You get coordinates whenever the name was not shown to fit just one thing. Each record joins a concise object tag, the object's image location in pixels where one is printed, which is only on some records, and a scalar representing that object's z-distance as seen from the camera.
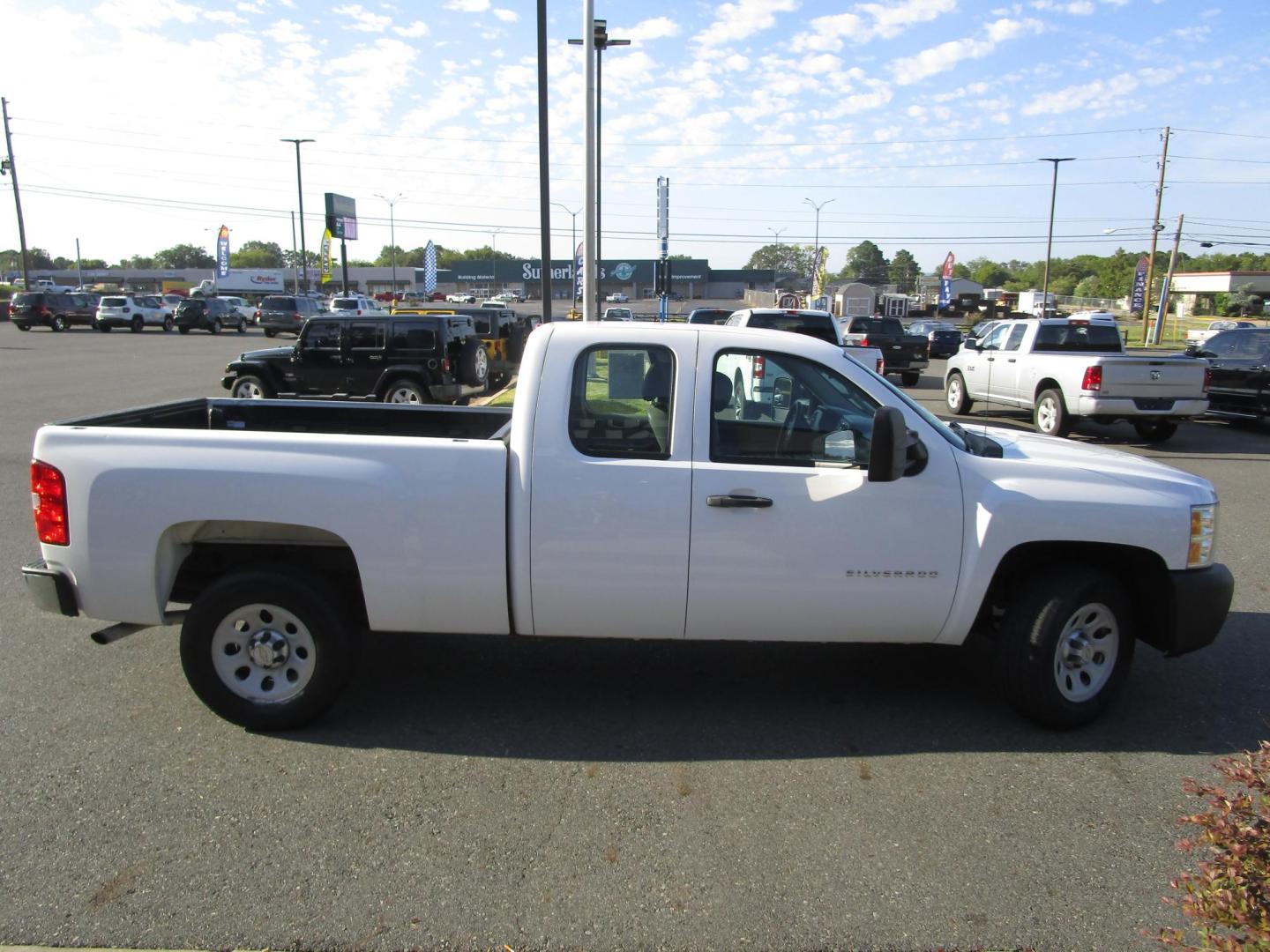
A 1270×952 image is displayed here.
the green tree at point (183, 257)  162.62
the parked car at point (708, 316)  23.94
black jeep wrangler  15.70
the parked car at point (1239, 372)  15.68
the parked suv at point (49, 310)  44.44
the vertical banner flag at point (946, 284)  73.39
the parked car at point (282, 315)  45.09
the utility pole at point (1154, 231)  50.59
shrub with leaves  2.02
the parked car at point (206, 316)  46.69
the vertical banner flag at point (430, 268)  59.34
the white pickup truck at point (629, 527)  4.13
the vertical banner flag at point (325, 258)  61.34
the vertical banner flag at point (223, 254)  77.50
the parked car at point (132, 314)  45.22
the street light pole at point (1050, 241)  56.02
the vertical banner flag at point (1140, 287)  53.91
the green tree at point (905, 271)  155.00
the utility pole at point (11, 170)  55.00
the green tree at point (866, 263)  170.25
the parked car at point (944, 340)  42.08
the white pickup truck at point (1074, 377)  13.52
